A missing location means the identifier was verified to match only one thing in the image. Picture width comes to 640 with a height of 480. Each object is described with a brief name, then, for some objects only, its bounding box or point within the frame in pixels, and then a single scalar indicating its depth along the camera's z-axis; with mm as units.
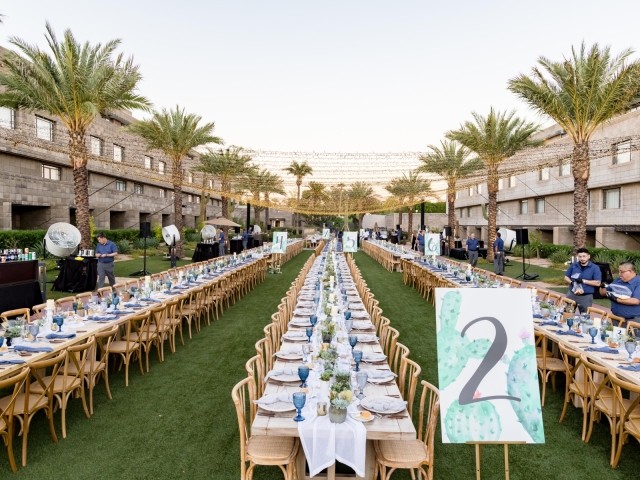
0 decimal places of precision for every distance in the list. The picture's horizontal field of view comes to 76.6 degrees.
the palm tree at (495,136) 20109
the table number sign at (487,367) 2697
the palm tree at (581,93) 12656
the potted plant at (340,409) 3055
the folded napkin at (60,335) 5091
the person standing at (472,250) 17656
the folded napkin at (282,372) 3971
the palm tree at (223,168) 27830
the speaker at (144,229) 15539
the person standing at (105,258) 11234
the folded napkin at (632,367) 4164
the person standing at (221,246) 22203
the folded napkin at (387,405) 3297
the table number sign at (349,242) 18922
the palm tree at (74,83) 12797
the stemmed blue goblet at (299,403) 3094
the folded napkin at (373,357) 4363
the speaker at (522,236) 14854
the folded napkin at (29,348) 4594
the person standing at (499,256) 16422
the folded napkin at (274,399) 3395
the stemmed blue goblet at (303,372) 3564
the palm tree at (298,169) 44438
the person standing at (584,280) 7238
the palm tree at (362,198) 48381
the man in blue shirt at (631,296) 6125
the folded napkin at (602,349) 4836
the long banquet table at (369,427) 3045
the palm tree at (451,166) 24134
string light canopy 16828
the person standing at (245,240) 24480
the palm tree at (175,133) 21344
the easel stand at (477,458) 2674
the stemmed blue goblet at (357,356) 3994
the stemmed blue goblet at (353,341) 4414
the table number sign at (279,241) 16498
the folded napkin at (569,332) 5582
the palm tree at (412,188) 33606
